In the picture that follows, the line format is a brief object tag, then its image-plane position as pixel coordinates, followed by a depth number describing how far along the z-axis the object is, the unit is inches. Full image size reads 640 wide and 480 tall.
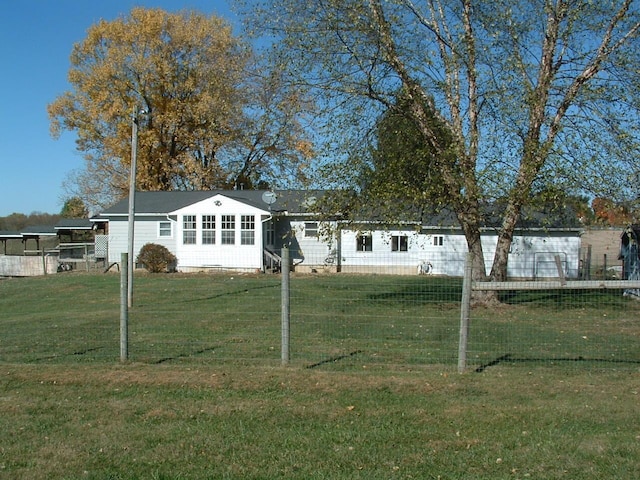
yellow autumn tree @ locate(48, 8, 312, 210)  1496.1
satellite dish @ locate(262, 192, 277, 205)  1076.5
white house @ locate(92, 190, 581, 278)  1181.1
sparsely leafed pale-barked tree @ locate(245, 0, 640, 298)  539.5
